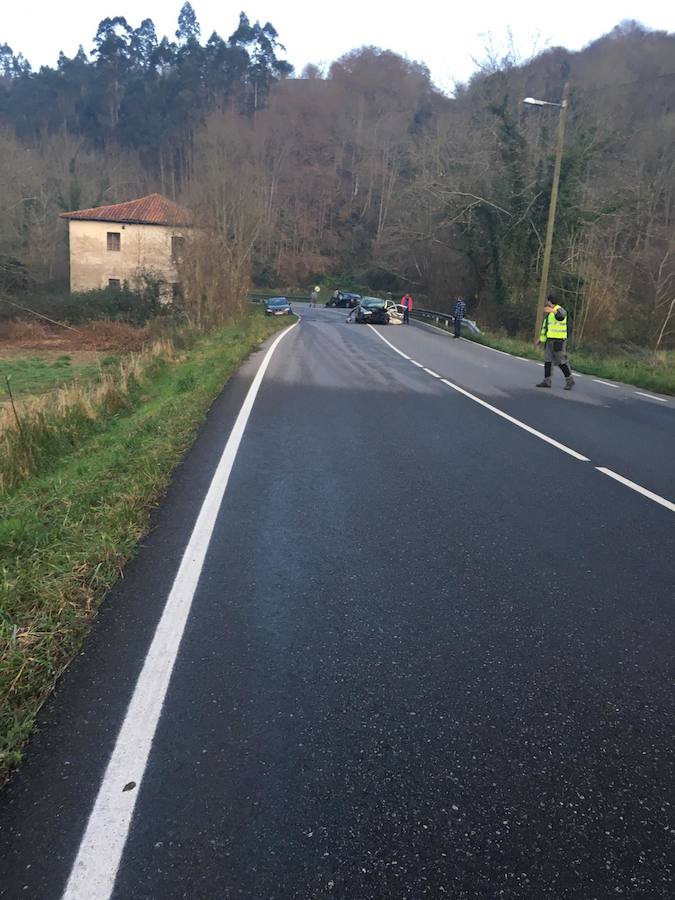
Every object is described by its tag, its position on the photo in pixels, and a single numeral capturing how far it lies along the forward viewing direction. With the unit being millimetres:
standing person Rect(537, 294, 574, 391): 13766
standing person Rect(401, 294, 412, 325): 45375
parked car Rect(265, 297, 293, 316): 46219
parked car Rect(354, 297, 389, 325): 42594
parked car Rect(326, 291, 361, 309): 65812
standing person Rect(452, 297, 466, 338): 32688
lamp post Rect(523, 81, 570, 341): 24422
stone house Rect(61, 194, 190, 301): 52094
